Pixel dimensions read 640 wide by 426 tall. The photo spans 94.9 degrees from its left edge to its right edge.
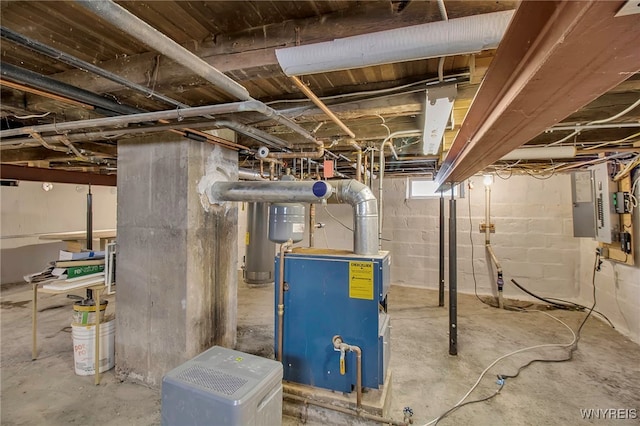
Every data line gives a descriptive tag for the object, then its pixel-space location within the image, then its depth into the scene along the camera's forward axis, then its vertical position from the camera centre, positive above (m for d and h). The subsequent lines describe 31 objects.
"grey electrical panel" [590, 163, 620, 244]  3.34 +0.14
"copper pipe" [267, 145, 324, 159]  2.56 +0.60
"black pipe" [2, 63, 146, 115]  1.26 +0.67
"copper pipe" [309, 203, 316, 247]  2.91 +0.02
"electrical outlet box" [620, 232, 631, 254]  3.23 -0.28
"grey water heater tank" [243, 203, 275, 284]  5.18 -0.49
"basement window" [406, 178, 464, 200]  5.11 +0.54
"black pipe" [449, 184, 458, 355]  2.78 -0.66
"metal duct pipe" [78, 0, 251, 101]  0.74 +0.55
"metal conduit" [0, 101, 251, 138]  1.40 +0.57
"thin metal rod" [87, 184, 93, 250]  4.29 -0.01
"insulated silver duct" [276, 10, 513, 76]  0.92 +0.60
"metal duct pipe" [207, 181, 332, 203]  2.02 +0.22
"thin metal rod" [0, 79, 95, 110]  1.29 +0.64
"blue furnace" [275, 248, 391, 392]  1.89 -0.64
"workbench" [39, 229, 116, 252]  4.62 -0.21
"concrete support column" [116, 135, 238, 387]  2.17 -0.27
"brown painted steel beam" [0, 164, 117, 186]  3.35 +0.62
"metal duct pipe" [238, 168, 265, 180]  3.75 +0.61
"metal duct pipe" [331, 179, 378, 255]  2.01 +0.01
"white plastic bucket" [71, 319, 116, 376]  2.36 -1.00
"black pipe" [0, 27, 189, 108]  0.99 +0.63
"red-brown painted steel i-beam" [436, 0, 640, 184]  0.46 +0.31
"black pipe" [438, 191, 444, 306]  4.11 -0.63
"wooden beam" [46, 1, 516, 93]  1.11 +0.78
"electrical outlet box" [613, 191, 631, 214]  3.21 +0.17
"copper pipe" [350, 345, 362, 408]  1.82 -0.97
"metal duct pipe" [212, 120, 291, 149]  1.92 +0.66
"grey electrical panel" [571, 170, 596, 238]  3.62 +0.17
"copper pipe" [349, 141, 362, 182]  2.57 +0.58
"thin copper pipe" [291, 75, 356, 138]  1.26 +0.60
